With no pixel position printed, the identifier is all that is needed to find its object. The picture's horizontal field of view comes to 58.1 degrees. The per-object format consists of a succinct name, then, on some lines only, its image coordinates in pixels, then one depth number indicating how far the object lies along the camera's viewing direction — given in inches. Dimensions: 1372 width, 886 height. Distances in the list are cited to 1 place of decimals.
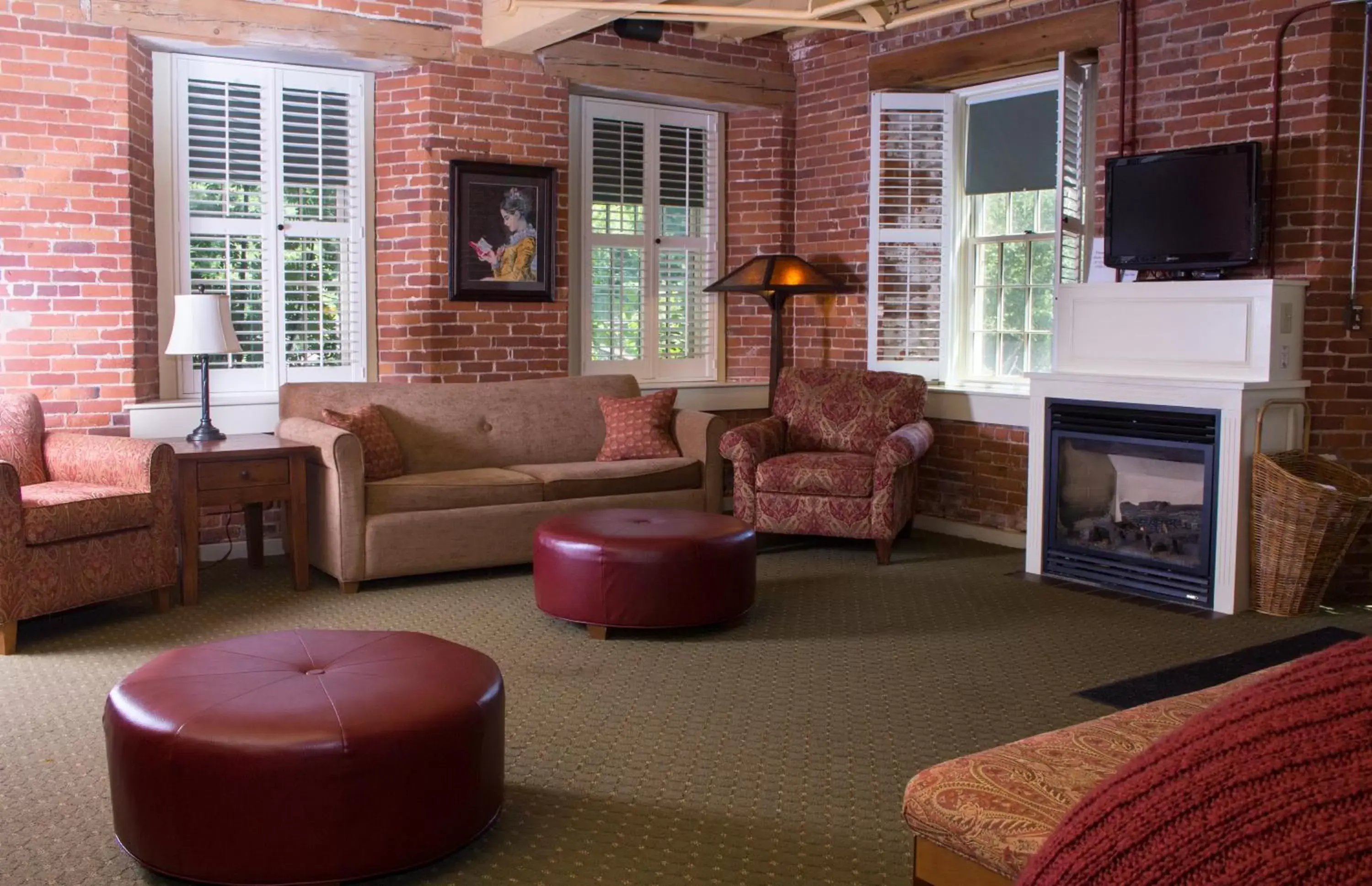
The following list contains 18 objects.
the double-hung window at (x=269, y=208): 245.0
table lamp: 215.9
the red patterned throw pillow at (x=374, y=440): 224.4
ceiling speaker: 275.3
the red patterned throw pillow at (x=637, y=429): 252.5
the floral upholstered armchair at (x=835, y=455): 239.5
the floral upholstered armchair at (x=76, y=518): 174.9
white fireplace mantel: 203.0
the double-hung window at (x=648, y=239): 292.0
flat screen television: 211.3
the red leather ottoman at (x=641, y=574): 181.2
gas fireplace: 210.2
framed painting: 263.6
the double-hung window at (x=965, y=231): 265.9
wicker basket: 196.1
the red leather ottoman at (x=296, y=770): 99.5
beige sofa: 214.8
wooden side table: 204.4
